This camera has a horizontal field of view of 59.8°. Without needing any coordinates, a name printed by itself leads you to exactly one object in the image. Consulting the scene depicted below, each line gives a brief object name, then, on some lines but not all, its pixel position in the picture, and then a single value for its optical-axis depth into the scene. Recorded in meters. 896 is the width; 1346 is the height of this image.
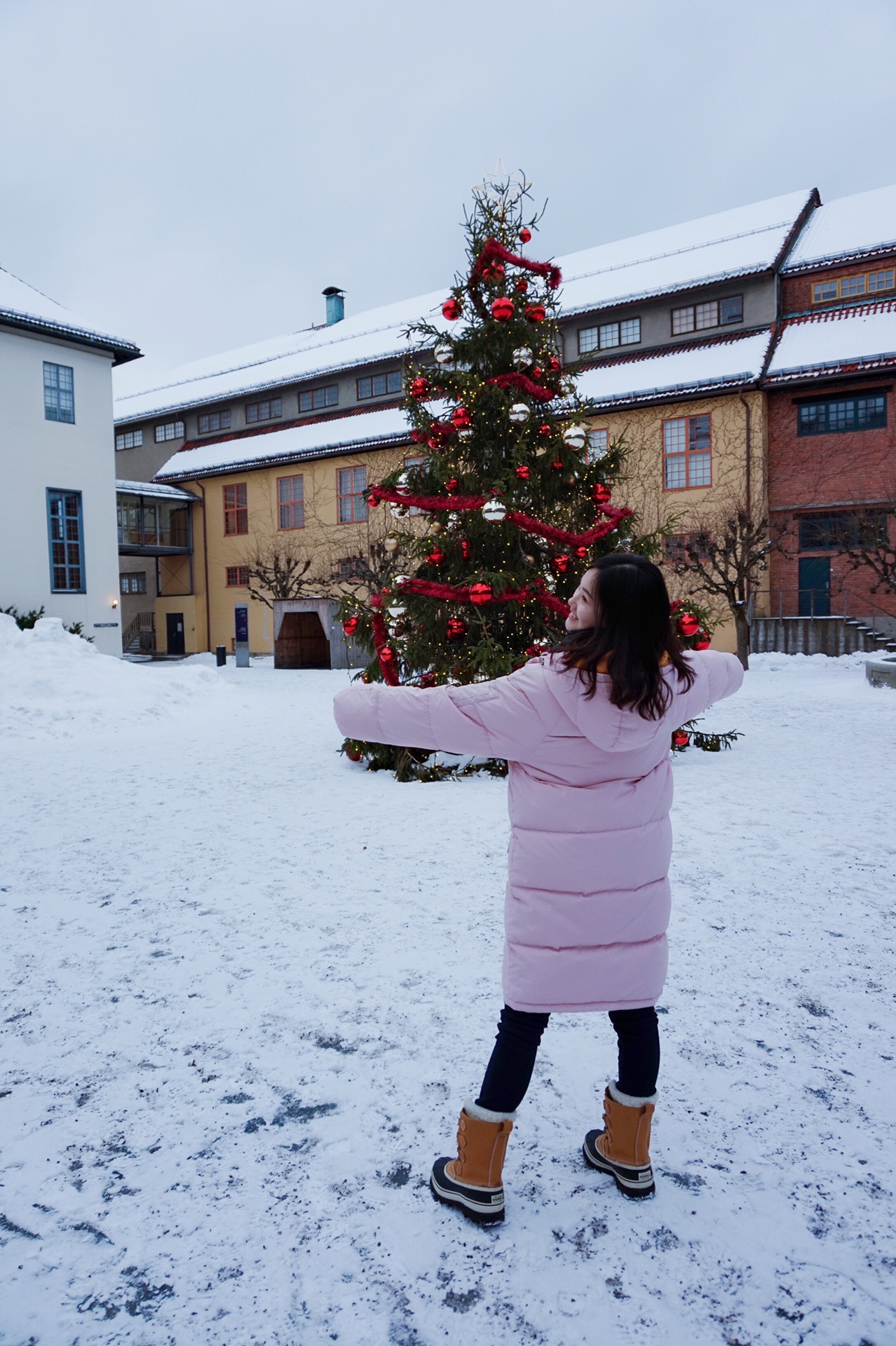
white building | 19.88
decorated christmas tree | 7.82
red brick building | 20.98
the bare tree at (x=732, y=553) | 18.55
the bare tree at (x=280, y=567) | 29.05
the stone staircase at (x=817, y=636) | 19.55
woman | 1.92
